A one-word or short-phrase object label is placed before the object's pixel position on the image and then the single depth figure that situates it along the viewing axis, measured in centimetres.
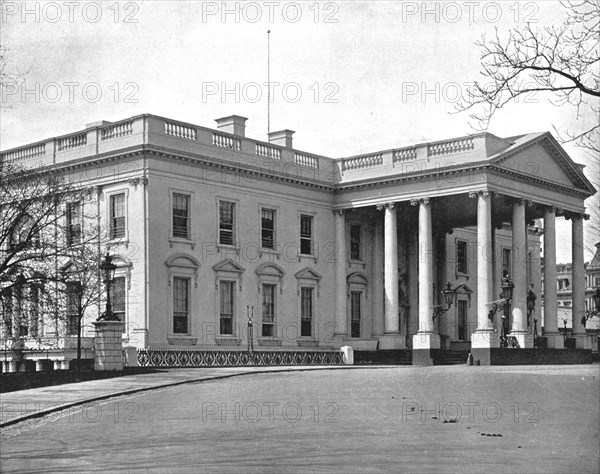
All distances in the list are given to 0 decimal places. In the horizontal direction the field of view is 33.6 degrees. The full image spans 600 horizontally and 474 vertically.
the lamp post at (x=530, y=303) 5657
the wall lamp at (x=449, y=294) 4613
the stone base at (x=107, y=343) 3259
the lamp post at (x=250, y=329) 4593
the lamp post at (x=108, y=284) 3266
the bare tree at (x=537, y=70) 1442
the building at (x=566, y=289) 11531
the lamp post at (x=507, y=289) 4416
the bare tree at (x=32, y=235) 3003
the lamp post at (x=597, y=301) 3488
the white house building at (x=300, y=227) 4303
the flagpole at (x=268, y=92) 5098
